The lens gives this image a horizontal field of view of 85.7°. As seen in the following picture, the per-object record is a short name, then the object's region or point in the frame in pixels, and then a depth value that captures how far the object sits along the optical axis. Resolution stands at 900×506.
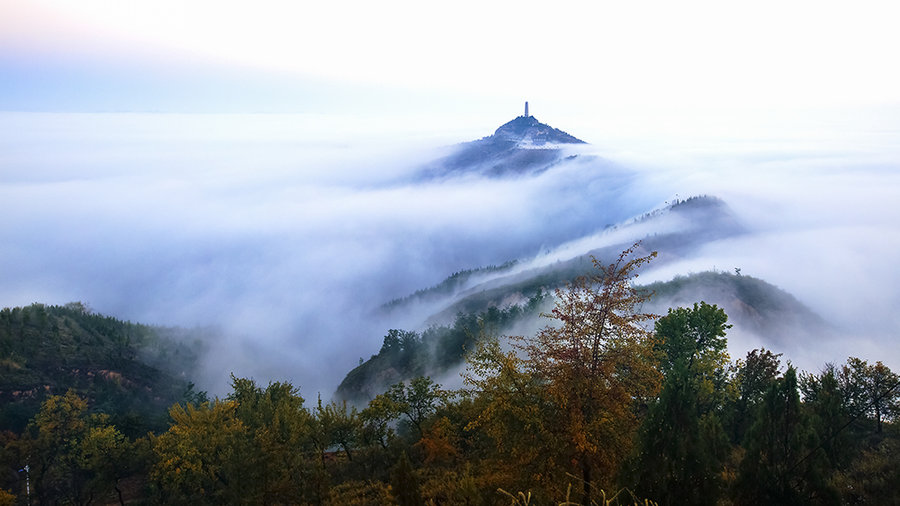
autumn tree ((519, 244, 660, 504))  15.50
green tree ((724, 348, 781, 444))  33.00
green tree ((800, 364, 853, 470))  21.52
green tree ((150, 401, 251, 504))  33.66
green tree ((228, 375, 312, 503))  23.39
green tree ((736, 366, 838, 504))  15.88
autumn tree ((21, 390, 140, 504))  39.62
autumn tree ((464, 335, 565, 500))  15.56
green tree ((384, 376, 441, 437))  36.53
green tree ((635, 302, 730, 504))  12.80
